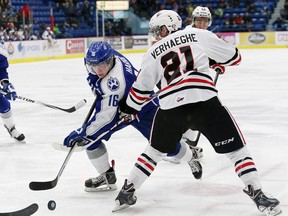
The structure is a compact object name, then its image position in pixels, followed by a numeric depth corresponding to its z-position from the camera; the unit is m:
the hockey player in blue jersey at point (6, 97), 7.73
